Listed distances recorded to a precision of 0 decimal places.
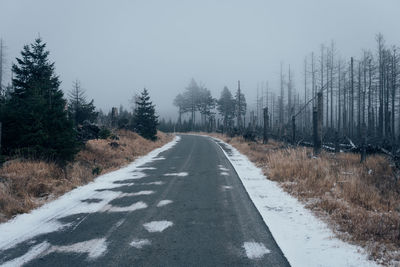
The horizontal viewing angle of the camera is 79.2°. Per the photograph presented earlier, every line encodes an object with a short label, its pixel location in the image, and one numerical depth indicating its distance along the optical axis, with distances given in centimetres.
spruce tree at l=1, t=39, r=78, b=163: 813
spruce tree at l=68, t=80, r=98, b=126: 2222
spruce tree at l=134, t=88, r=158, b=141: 2591
